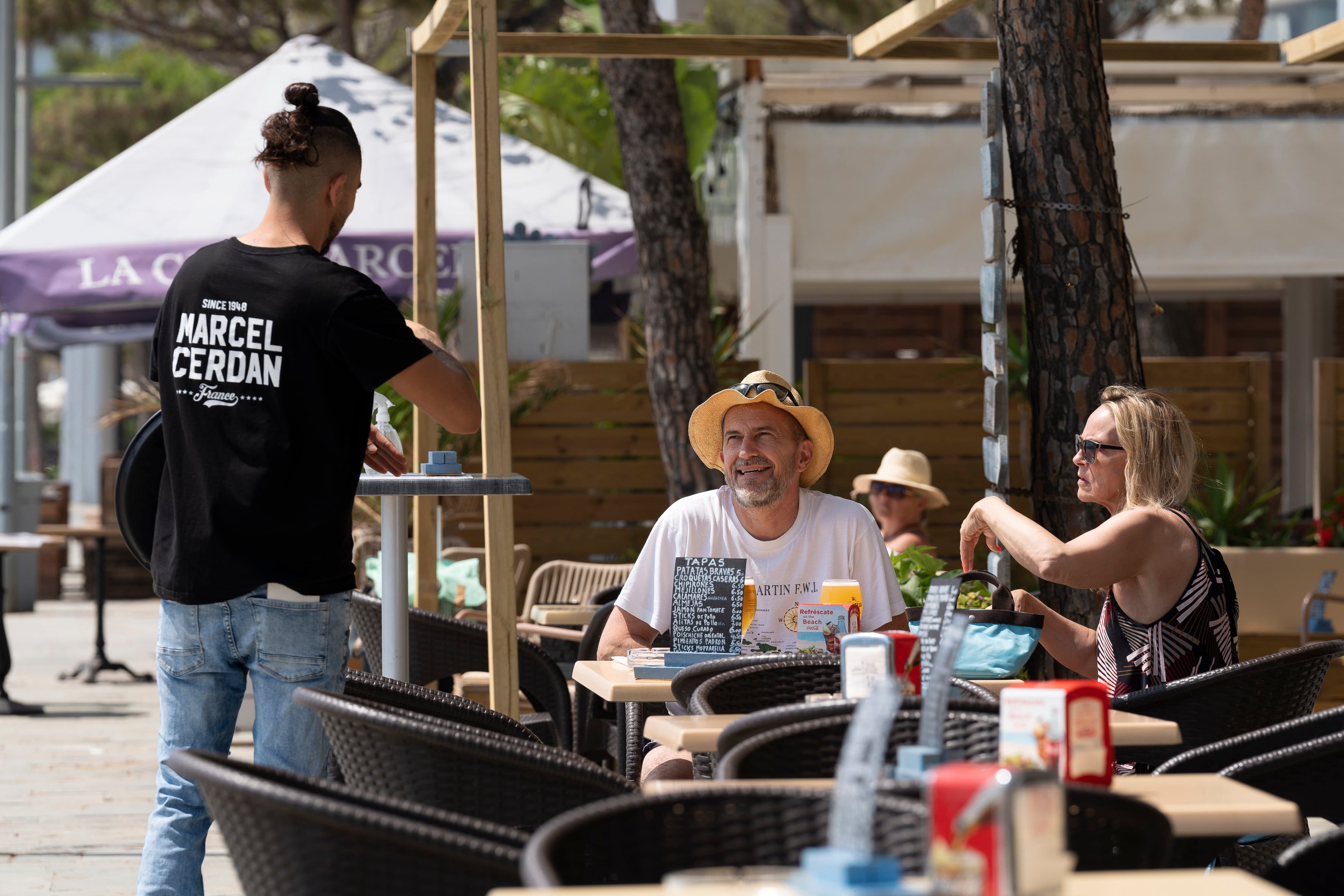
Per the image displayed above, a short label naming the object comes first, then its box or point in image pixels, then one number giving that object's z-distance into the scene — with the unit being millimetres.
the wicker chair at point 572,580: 15207
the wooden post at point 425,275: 11297
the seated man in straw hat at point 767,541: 8390
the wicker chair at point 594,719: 9878
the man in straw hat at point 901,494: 12755
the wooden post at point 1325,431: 16471
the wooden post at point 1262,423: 17258
